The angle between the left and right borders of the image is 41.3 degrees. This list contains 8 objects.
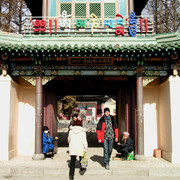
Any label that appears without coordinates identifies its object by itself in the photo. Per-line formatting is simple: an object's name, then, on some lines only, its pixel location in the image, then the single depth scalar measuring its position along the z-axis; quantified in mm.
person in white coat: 6156
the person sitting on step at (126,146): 8375
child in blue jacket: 8523
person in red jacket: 7170
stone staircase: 7004
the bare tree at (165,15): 19672
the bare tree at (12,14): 19922
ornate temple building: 8320
